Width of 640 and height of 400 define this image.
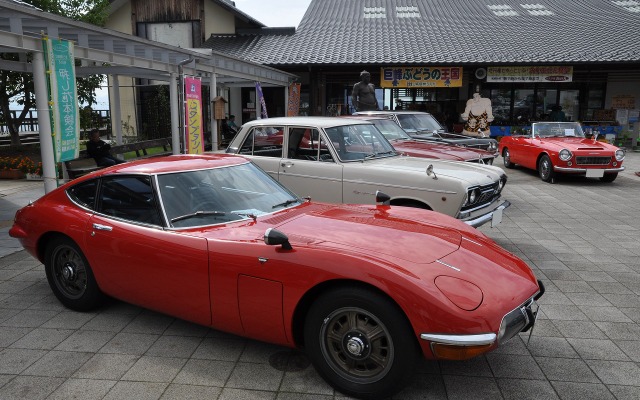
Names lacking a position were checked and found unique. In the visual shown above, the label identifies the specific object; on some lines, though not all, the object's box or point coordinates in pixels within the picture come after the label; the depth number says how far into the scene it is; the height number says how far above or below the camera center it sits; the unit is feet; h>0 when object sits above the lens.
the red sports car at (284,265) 9.02 -3.20
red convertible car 36.47 -2.96
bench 33.47 -3.53
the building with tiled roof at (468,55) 62.95 +7.51
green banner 20.97 +0.66
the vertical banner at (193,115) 34.01 -0.18
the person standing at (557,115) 59.36 -0.09
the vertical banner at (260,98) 52.04 +1.57
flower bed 39.52 -4.47
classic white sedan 18.37 -2.24
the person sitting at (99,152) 35.60 -2.86
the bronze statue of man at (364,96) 42.16 +1.47
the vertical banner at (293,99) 63.00 +1.78
